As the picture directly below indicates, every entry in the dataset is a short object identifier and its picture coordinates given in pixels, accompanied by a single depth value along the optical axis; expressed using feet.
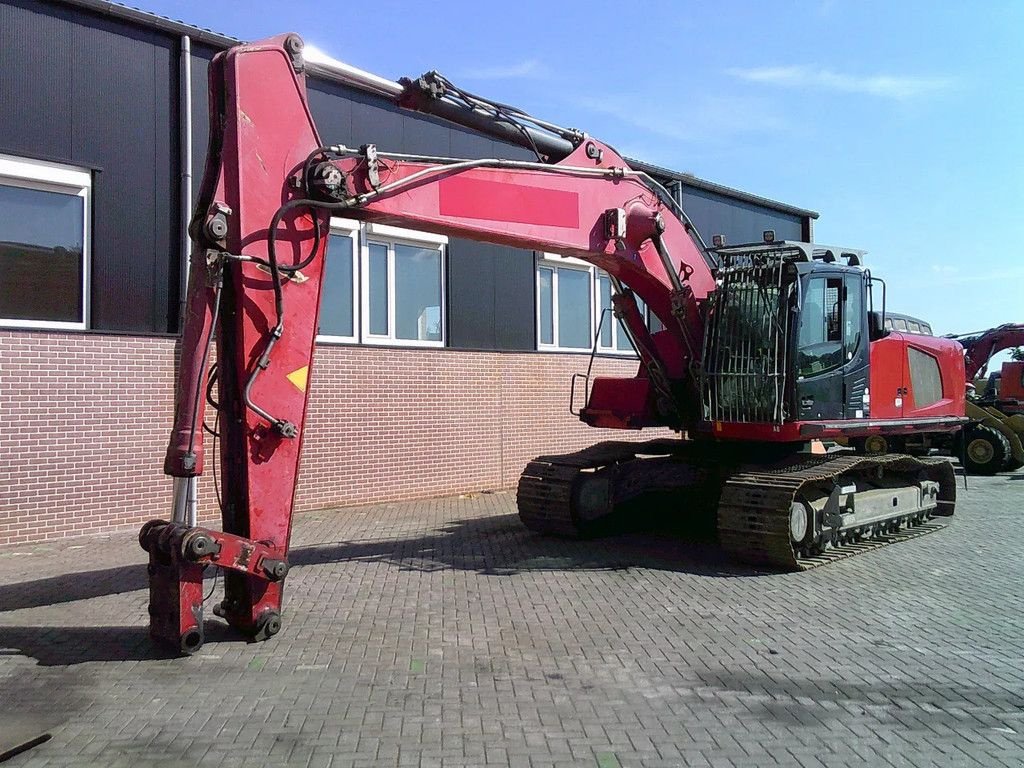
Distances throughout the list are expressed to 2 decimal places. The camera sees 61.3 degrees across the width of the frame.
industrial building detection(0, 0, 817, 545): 30.89
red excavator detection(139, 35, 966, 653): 18.31
